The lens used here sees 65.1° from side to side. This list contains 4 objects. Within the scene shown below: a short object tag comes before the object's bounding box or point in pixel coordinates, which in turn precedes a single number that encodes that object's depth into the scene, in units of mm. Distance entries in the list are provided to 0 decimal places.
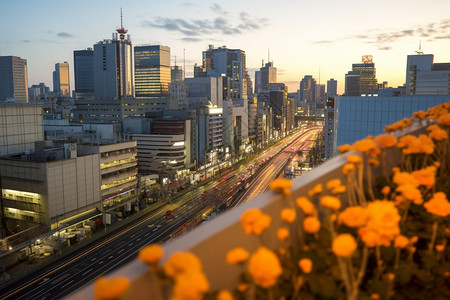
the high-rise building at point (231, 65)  140375
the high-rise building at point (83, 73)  181375
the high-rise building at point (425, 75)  85938
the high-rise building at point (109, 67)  141250
